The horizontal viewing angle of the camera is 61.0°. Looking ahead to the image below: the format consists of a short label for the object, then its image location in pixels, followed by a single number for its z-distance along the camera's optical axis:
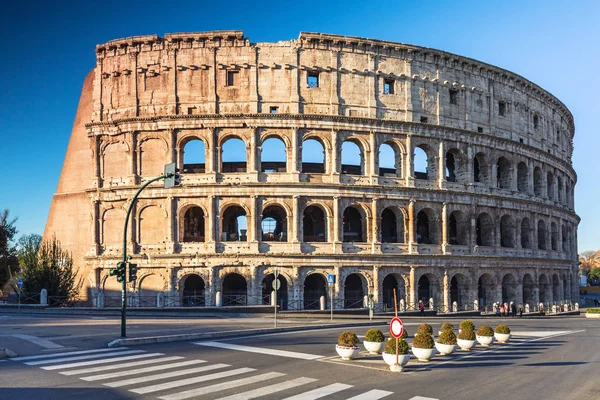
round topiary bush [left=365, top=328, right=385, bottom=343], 16.16
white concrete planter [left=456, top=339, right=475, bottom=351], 17.41
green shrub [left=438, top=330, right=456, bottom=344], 16.31
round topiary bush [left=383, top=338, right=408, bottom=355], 14.09
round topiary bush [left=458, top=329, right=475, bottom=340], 17.50
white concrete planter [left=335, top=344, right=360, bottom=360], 15.50
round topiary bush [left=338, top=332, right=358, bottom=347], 15.61
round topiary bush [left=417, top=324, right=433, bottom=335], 15.93
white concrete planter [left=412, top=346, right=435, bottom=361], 14.96
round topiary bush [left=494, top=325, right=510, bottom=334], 19.62
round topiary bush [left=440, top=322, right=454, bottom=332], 17.53
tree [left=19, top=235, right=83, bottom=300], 35.00
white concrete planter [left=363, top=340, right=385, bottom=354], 16.05
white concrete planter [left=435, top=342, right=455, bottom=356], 16.25
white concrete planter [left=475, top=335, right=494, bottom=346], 18.47
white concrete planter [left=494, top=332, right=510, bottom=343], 19.53
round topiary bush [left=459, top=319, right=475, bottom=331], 17.77
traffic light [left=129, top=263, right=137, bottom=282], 20.57
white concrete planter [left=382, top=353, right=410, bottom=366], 13.97
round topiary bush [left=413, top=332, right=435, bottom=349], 15.00
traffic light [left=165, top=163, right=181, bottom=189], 19.44
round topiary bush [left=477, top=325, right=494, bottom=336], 18.58
